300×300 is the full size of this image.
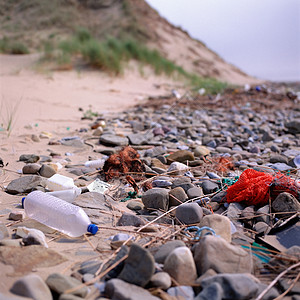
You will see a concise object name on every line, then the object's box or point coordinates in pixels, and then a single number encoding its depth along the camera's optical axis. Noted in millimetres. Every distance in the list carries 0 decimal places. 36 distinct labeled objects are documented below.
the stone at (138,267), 1235
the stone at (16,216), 1784
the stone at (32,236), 1494
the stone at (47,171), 2475
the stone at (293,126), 4650
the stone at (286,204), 1847
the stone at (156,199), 2008
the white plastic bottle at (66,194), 2035
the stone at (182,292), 1220
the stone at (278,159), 3127
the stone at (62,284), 1182
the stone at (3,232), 1560
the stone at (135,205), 2068
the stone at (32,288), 1134
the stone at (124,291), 1156
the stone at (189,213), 1794
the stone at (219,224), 1584
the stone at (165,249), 1387
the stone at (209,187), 2268
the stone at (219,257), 1336
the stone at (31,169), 2502
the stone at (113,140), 3557
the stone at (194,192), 2148
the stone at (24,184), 2166
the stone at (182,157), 2947
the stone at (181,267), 1294
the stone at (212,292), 1160
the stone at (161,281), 1248
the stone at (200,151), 3201
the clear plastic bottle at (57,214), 1703
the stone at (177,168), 2635
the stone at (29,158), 2762
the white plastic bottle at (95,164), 2797
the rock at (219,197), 2090
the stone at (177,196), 2072
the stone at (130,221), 1797
